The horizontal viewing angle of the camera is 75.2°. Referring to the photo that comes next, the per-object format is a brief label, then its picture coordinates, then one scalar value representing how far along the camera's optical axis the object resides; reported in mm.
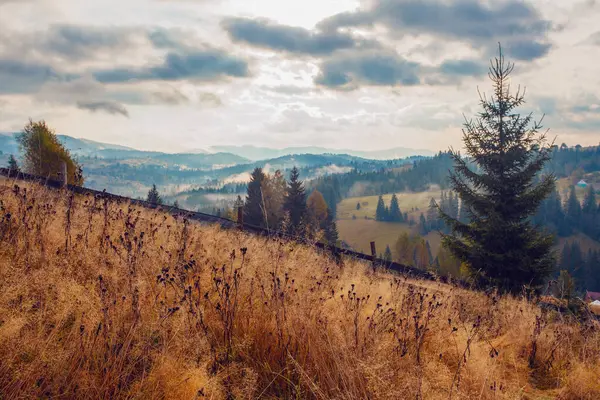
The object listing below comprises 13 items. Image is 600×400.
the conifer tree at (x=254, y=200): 43594
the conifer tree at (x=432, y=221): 160088
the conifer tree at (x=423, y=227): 158875
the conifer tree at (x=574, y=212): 152000
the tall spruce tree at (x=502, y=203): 15688
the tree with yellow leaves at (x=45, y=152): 40188
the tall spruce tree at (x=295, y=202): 44094
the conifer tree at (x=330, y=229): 50675
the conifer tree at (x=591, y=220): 147625
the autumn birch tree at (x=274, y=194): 46688
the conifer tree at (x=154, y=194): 46819
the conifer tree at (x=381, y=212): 179750
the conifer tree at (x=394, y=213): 178250
